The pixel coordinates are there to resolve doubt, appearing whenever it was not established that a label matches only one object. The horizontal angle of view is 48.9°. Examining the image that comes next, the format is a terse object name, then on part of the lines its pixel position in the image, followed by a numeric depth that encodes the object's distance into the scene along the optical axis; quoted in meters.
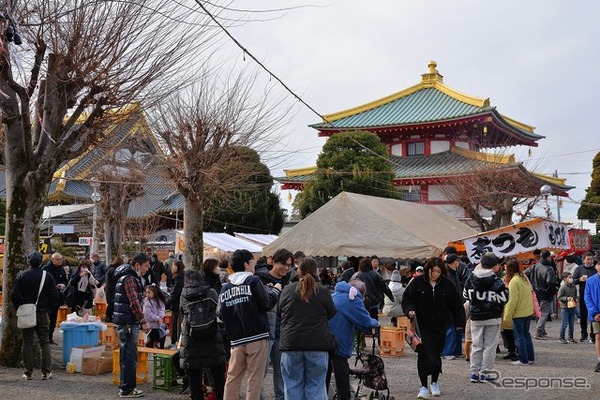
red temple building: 33.69
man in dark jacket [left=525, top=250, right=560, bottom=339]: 13.33
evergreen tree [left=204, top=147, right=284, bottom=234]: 32.97
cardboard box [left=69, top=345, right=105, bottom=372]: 9.34
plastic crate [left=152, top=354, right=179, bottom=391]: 8.16
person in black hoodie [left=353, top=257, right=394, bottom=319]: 11.52
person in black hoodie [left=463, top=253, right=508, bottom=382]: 8.45
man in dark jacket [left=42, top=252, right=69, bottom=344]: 11.94
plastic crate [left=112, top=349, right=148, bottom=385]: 8.62
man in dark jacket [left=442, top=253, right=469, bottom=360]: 10.79
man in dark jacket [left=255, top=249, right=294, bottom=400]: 6.89
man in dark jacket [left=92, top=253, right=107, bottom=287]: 16.63
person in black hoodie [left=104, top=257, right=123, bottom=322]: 10.31
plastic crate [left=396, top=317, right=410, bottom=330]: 12.59
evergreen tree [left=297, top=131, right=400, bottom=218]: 28.01
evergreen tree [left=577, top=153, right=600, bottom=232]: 37.53
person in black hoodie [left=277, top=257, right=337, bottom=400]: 5.89
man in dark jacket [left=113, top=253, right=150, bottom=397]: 7.71
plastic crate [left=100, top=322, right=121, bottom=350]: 10.75
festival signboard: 14.06
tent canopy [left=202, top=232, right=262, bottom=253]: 22.52
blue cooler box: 9.74
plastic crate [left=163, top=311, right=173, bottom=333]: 13.07
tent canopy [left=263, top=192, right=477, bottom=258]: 14.97
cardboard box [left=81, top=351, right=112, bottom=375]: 9.26
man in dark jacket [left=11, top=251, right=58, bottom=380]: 8.57
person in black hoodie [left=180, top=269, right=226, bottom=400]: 6.75
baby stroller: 6.84
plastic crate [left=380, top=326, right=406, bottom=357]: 11.33
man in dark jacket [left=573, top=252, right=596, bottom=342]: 12.64
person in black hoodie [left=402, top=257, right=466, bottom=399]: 7.64
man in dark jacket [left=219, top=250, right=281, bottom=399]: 6.24
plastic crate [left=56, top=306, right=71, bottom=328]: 14.44
